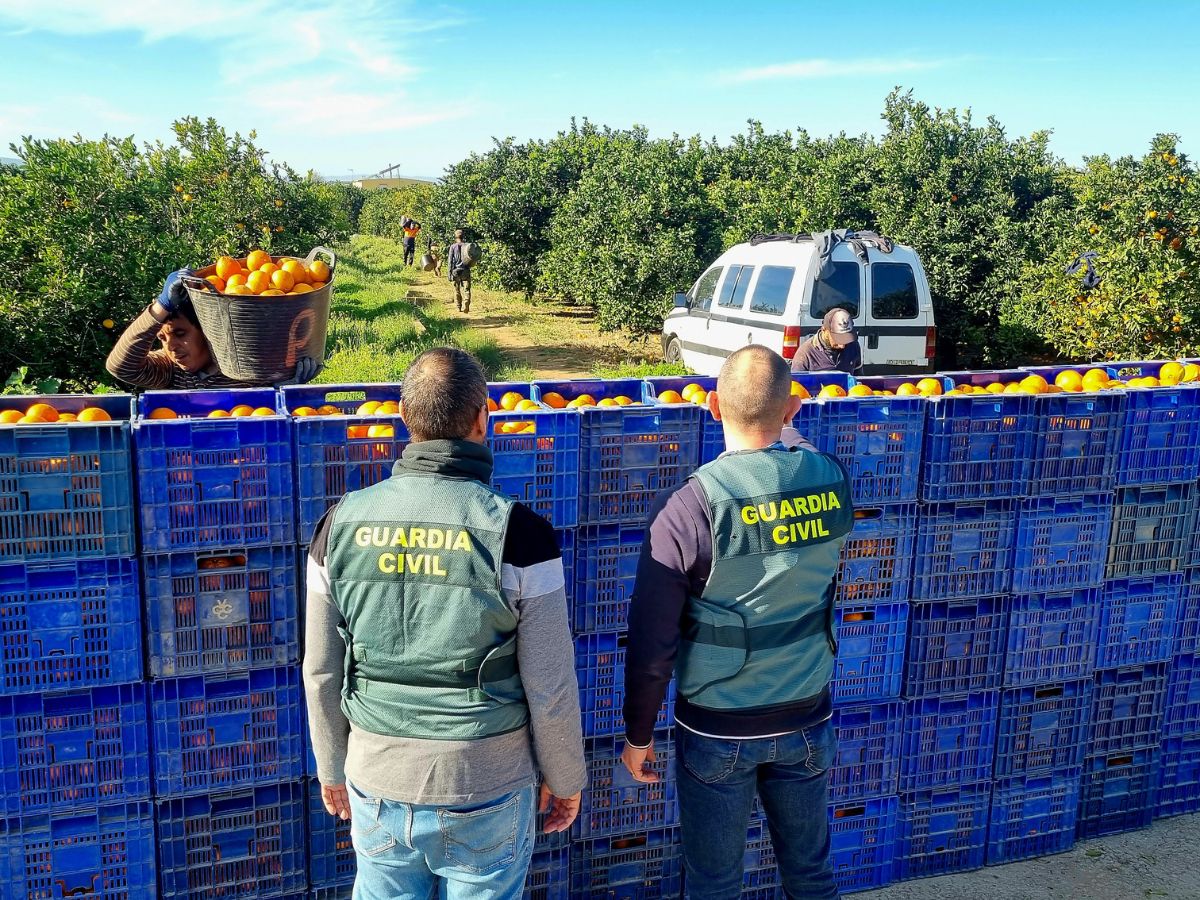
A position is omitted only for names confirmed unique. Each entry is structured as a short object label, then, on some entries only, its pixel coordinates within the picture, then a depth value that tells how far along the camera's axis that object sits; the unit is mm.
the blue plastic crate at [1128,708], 4512
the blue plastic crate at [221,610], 3117
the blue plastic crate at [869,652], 3914
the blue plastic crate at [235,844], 3279
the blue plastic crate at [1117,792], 4590
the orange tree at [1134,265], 12000
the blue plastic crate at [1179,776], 4734
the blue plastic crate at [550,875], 3699
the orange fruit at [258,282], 5039
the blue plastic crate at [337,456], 3232
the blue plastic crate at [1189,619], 4578
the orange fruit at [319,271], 5340
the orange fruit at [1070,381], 4797
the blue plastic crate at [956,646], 4031
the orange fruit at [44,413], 3465
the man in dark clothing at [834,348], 6680
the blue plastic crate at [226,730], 3188
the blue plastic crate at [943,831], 4184
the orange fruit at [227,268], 5219
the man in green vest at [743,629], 2816
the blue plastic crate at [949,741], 4105
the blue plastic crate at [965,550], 3984
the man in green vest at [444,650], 2389
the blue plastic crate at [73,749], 3047
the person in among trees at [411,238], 36256
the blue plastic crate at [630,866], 3807
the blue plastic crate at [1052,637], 4203
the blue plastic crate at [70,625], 2992
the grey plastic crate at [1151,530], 4344
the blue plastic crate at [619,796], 3729
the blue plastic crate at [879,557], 3881
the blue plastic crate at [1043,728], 4281
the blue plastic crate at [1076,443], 4082
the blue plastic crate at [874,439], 3814
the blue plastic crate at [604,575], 3604
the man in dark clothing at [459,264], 23281
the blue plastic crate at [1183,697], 4684
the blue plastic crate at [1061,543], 4137
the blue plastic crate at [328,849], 3428
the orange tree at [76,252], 8688
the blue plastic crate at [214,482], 3074
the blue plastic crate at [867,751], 3998
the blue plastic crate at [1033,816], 4336
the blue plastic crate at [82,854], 3109
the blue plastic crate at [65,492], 2941
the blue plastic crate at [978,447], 3939
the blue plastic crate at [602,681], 3643
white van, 10383
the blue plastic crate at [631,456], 3578
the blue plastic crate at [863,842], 4070
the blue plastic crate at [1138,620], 4391
